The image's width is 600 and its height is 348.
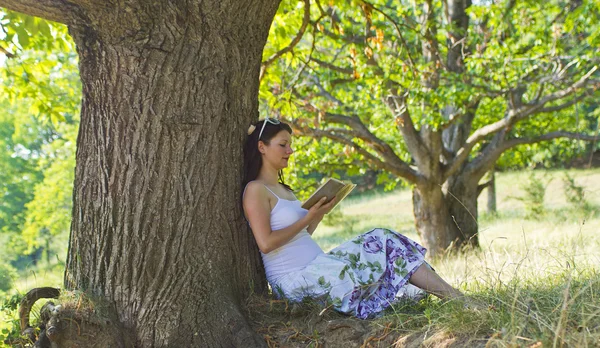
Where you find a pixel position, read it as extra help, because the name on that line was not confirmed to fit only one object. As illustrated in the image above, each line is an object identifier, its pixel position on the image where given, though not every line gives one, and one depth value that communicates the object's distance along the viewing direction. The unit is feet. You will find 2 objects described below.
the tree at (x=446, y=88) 28.40
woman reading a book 13.03
